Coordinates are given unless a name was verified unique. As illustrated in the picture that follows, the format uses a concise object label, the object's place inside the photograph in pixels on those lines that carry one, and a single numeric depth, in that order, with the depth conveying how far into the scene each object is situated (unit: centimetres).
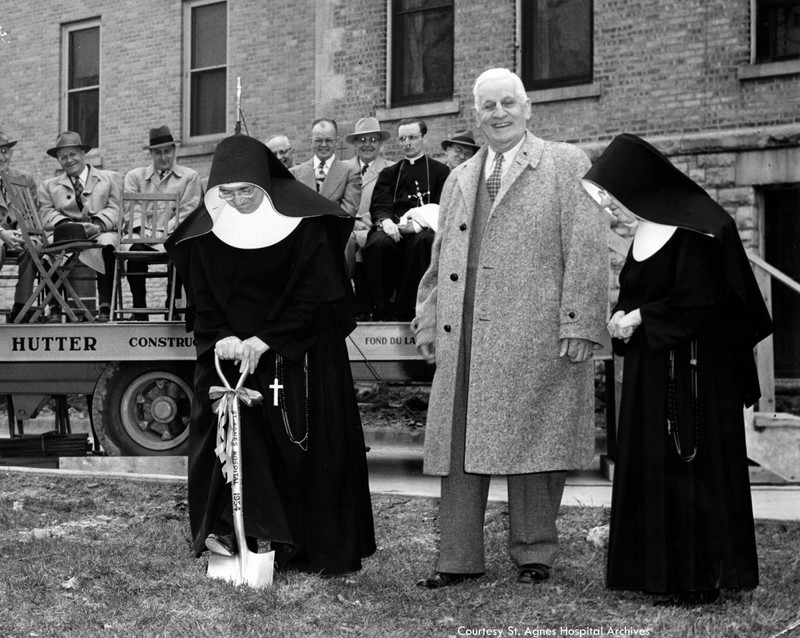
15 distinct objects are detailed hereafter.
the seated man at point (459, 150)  914
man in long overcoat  486
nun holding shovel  505
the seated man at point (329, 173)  902
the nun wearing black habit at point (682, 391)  448
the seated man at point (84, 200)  902
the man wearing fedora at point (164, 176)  961
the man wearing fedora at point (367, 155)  916
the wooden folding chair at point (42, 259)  841
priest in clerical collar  814
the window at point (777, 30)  1142
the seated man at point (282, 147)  961
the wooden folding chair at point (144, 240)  855
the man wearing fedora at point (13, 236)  865
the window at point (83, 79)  1623
